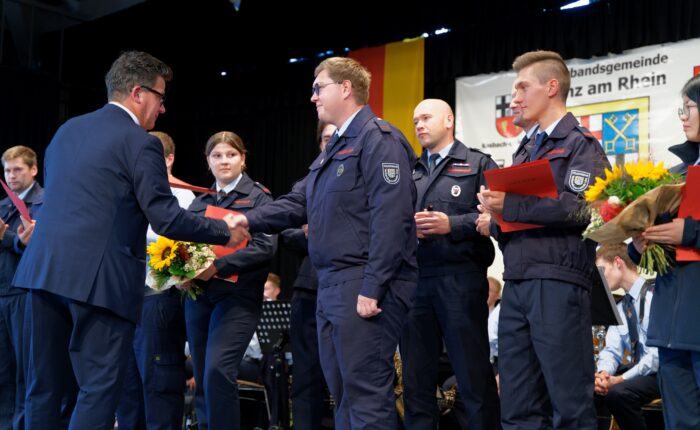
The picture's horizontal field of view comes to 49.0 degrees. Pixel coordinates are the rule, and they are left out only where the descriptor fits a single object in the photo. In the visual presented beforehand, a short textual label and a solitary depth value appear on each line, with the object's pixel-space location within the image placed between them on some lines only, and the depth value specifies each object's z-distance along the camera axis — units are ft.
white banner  23.65
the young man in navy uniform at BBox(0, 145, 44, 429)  19.22
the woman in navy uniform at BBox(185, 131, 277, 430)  14.78
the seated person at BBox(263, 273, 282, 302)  28.86
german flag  30.22
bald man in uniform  13.87
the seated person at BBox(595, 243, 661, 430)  16.15
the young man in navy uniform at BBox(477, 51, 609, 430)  11.25
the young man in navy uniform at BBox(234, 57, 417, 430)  11.46
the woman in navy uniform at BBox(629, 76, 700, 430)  10.14
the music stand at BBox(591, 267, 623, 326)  14.84
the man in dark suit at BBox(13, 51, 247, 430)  11.04
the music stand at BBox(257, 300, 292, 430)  19.92
